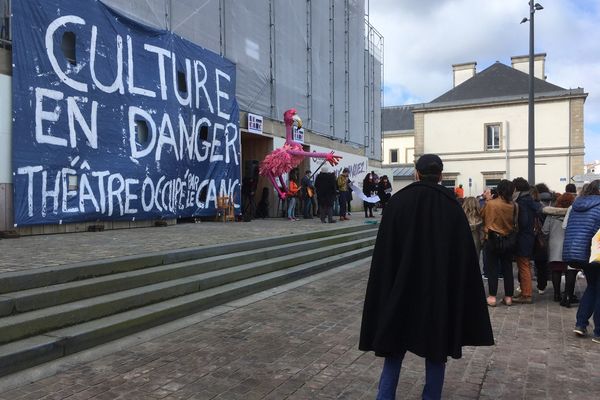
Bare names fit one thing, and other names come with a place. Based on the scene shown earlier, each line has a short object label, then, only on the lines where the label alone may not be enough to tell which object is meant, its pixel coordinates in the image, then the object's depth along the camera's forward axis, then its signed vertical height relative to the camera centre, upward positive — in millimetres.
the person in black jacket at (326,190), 13859 +282
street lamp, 15758 +3049
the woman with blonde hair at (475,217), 7602 -265
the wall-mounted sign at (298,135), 18188 +2460
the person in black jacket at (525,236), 6699 -493
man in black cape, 2990 -556
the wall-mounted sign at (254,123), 16141 +2578
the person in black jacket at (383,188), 17641 +428
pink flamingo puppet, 15320 +1240
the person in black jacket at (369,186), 17484 +497
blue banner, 8891 +1779
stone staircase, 4352 -1080
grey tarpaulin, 14188 +5378
